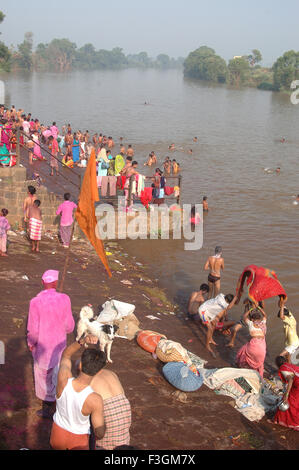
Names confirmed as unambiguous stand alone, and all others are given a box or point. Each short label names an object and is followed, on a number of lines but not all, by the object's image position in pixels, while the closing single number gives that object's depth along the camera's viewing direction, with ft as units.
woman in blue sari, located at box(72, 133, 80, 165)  62.95
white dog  19.43
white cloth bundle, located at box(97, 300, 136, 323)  22.52
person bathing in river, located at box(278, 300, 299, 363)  23.22
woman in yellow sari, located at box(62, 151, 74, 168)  59.62
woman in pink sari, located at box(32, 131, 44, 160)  55.21
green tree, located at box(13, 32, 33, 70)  405.59
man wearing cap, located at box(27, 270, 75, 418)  14.79
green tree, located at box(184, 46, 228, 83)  351.25
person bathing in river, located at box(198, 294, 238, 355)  25.08
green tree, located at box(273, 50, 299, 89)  252.62
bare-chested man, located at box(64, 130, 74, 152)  67.82
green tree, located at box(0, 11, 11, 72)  140.97
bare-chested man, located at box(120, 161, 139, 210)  40.34
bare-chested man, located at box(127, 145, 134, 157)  75.56
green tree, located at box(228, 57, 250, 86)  327.47
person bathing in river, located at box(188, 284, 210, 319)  28.06
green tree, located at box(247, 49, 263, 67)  494.59
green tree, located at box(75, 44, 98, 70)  612.70
